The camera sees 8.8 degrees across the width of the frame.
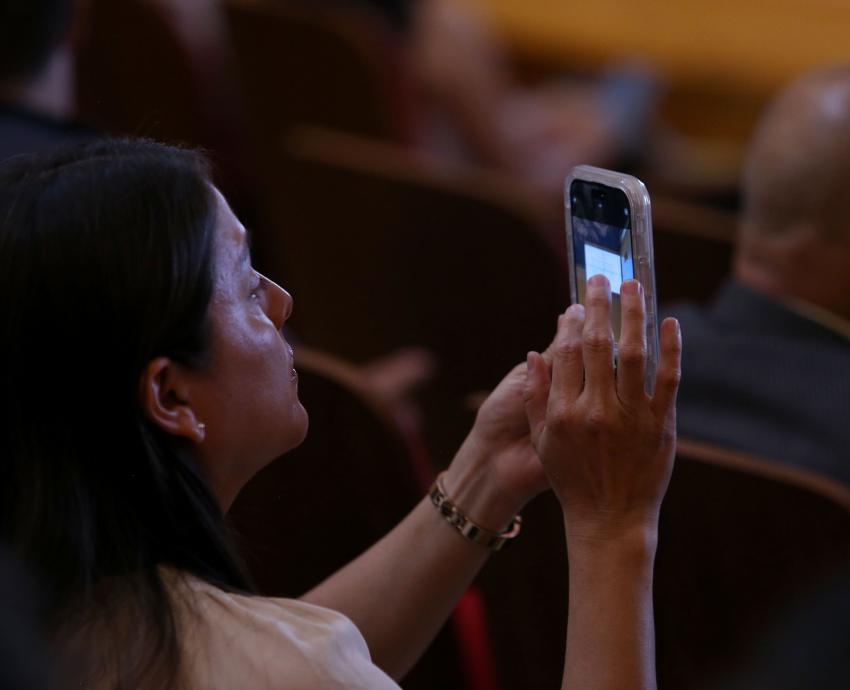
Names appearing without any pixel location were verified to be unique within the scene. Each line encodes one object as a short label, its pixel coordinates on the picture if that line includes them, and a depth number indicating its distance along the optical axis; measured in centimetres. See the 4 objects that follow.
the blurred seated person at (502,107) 813
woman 348
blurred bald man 405
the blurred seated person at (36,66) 429
